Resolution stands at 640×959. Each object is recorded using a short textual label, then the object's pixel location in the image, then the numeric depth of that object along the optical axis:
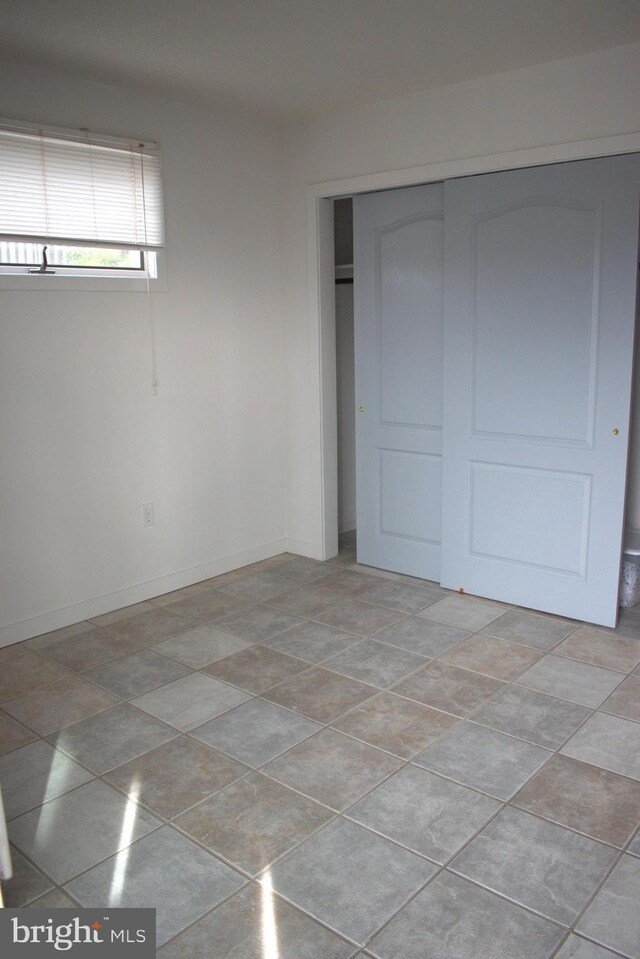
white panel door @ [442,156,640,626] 3.36
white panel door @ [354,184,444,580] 4.02
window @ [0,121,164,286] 3.33
